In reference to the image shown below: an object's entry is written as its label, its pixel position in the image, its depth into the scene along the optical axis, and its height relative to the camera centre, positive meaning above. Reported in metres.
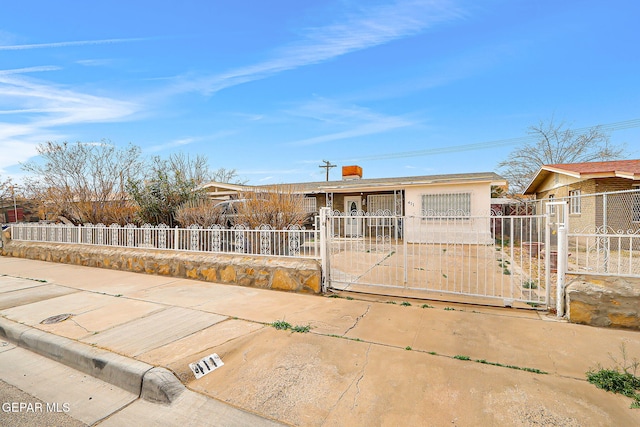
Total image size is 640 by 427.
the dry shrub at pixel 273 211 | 8.24 +0.00
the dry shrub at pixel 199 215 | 8.81 -0.10
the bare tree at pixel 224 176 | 33.08 +3.74
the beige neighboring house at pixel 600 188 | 12.01 +0.88
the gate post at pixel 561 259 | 4.52 -0.71
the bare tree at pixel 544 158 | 25.88 +4.33
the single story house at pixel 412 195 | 14.30 +0.79
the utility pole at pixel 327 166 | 39.44 +5.55
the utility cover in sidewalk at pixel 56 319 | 4.82 -1.65
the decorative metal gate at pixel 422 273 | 5.82 -1.51
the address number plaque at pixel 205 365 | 3.36 -1.66
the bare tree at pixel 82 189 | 12.08 +0.96
